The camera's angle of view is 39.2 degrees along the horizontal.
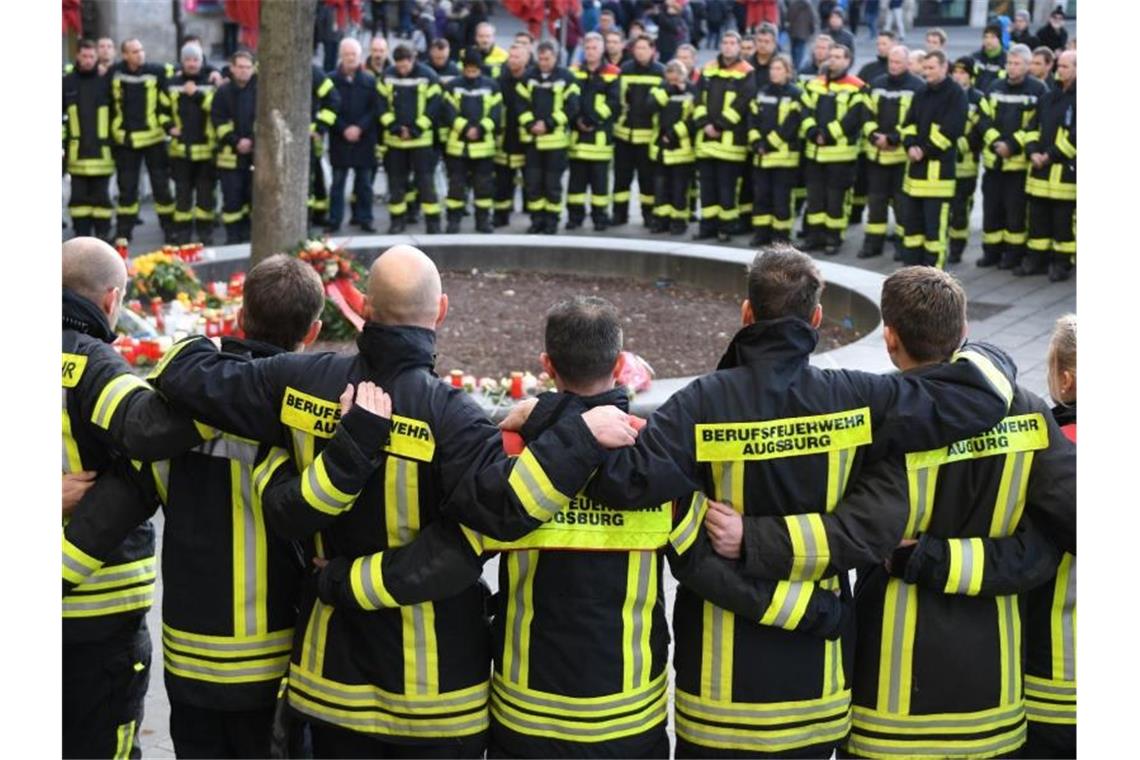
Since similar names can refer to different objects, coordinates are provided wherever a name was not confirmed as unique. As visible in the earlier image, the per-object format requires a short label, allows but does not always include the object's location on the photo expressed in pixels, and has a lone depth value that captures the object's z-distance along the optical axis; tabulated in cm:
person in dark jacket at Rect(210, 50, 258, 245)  1444
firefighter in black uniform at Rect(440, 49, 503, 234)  1498
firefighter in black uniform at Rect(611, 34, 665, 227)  1514
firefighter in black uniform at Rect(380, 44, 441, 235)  1493
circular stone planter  1204
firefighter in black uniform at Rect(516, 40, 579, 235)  1496
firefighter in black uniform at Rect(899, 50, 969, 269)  1319
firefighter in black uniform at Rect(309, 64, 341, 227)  1482
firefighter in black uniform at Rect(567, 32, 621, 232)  1508
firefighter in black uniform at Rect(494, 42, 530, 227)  1511
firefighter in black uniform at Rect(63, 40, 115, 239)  1466
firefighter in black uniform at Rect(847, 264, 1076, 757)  400
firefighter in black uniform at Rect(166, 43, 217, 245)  1475
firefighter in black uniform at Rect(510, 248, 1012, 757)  387
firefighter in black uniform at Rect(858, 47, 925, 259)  1370
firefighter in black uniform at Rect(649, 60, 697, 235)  1497
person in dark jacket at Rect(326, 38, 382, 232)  1492
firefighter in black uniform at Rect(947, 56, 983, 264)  1356
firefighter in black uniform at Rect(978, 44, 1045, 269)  1334
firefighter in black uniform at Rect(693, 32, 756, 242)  1460
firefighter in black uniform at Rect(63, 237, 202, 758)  420
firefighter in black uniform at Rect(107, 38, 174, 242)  1480
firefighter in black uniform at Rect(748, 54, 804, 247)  1432
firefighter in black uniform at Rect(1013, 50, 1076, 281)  1288
